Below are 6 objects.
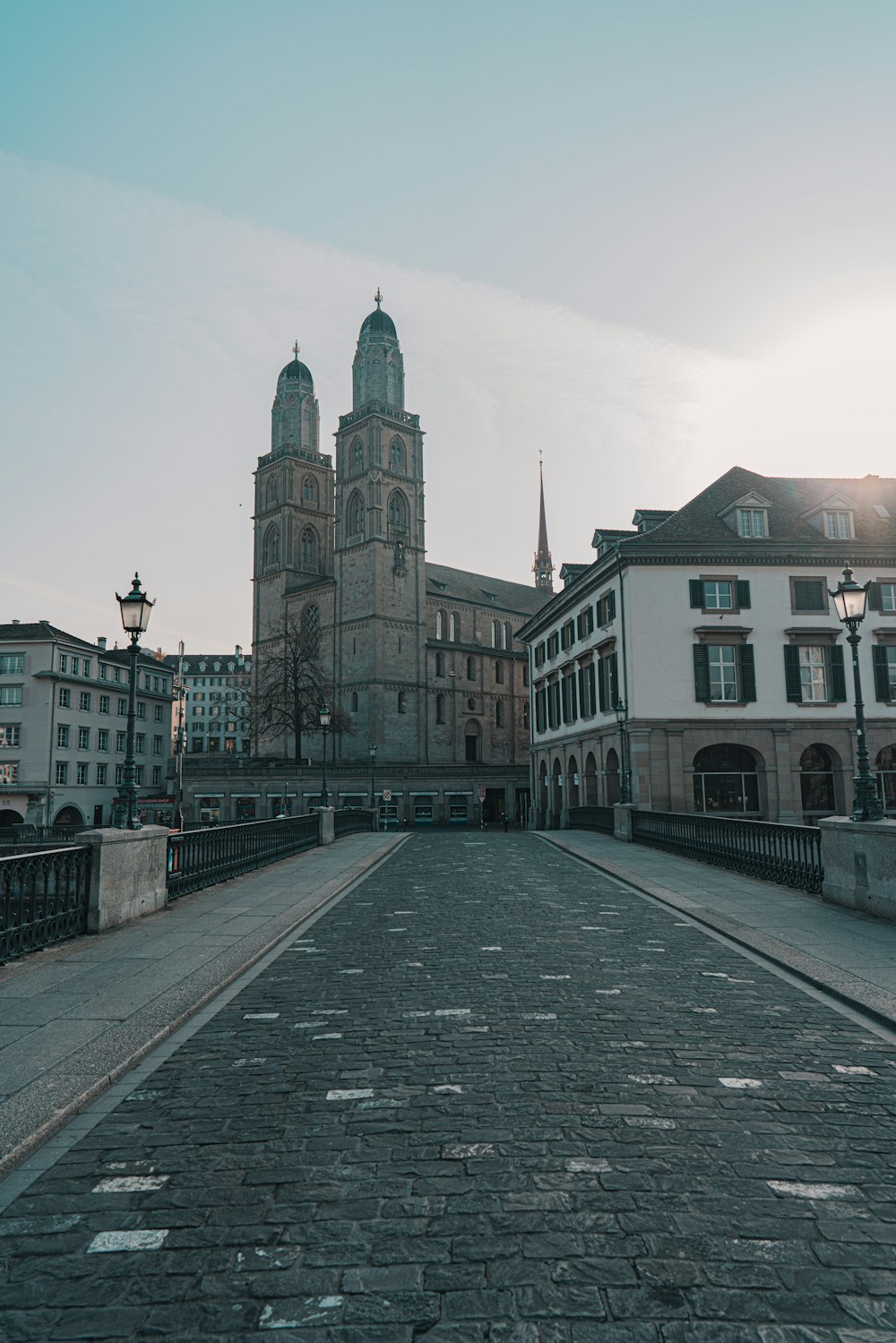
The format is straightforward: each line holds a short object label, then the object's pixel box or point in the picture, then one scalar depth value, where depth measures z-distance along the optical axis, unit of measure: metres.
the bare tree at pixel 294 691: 70.44
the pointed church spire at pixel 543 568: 126.06
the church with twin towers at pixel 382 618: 68.00
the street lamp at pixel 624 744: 31.69
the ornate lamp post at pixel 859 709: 12.46
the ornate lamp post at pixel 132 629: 12.88
